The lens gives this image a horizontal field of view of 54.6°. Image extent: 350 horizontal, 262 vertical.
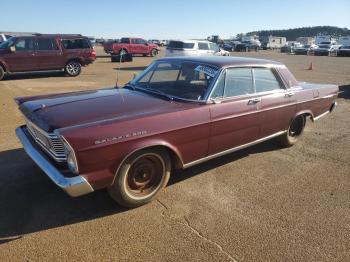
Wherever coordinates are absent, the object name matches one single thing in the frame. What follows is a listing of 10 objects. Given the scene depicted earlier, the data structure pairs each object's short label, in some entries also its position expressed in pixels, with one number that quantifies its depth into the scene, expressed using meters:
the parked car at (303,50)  45.44
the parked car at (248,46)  48.56
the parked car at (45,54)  13.25
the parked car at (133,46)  28.30
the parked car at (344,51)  40.46
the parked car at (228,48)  45.53
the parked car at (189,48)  18.55
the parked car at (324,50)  43.02
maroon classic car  3.31
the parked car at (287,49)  50.59
